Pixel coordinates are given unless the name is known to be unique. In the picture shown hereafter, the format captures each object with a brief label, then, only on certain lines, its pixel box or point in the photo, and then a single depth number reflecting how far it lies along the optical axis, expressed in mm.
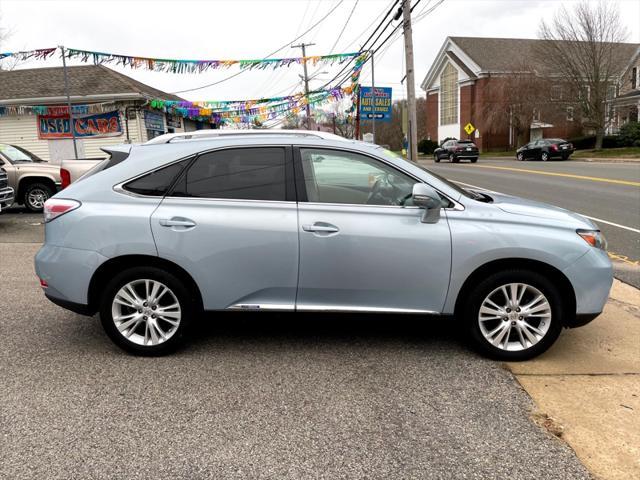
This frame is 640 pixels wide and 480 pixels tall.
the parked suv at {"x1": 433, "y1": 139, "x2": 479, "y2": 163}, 35406
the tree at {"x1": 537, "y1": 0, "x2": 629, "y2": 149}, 36756
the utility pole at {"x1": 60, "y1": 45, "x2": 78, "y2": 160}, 17728
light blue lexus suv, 3797
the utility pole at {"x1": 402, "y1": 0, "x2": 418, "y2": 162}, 14984
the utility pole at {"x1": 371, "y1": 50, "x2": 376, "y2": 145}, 18650
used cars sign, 19422
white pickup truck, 4145
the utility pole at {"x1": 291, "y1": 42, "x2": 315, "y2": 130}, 36572
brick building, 42250
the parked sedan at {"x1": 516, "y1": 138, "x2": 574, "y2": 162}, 32344
